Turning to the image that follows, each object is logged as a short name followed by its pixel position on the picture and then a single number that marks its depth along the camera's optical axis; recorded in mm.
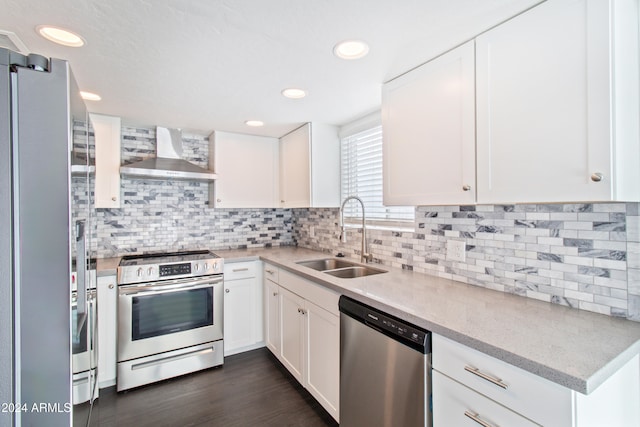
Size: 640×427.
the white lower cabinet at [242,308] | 2770
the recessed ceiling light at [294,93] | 2037
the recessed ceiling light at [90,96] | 2057
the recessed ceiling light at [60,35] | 1330
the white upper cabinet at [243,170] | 3086
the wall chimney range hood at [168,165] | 2562
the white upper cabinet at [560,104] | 967
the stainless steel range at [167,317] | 2309
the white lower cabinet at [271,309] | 2646
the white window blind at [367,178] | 2396
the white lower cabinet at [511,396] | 840
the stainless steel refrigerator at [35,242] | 681
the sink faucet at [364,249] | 2455
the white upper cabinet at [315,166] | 2805
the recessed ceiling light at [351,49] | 1452
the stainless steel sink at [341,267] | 2297
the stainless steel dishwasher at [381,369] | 1241
